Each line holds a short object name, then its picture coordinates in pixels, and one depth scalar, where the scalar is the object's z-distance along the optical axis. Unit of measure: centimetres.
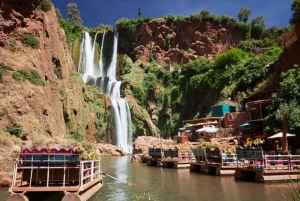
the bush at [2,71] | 2571
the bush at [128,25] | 7288
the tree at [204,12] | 6956
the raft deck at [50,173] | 928
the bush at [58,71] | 3562
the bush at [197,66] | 5928
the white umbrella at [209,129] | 3172
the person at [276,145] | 2285
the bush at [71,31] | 7088
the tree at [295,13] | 3161
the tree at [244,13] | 8231
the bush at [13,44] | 2852
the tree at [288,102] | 2147
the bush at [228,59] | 5469
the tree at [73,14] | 9325
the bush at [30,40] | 3002
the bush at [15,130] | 2364
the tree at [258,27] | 7256
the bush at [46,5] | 3516
